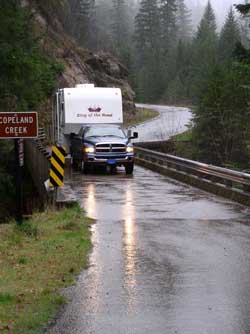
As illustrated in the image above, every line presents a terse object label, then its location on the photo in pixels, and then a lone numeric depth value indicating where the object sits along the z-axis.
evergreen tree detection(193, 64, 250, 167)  46.16
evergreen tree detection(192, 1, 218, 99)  115.62
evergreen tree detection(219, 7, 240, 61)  112.25
